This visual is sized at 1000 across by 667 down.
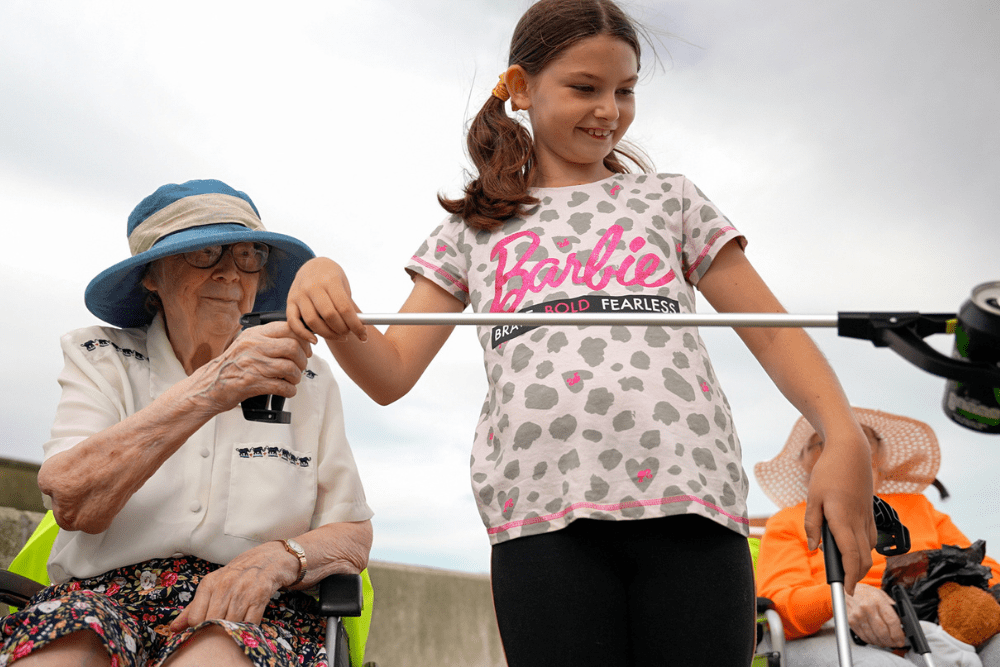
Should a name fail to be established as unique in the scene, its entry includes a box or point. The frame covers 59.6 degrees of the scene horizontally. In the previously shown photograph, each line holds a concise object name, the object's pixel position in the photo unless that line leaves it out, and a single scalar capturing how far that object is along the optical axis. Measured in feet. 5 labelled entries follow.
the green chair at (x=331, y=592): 4.78
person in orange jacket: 7.56
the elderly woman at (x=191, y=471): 4.17
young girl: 3.58
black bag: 7.82
